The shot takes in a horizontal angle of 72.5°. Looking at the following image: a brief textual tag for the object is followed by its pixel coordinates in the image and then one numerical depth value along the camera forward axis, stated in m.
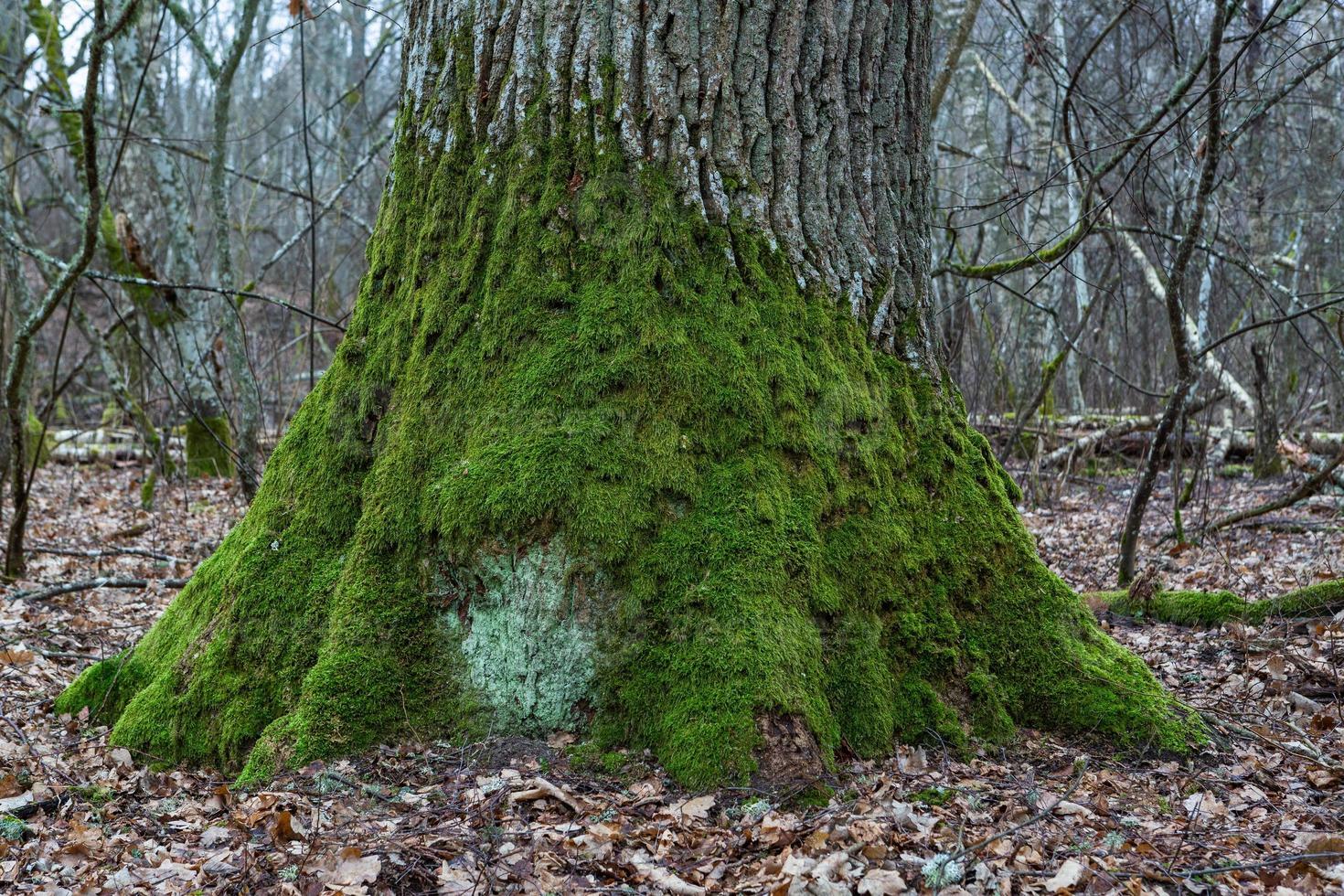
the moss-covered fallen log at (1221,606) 4.21
